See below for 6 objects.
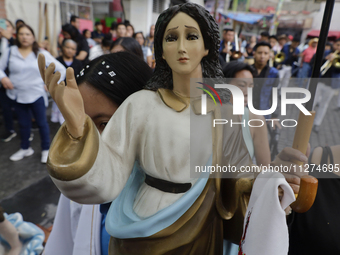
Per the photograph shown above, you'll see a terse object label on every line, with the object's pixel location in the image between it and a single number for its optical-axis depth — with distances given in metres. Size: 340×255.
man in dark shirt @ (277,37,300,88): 6.39
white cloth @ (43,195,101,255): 1.13
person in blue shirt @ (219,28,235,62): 4.57
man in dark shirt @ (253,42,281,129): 2.87
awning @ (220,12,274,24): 14.26
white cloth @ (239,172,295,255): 0.66
